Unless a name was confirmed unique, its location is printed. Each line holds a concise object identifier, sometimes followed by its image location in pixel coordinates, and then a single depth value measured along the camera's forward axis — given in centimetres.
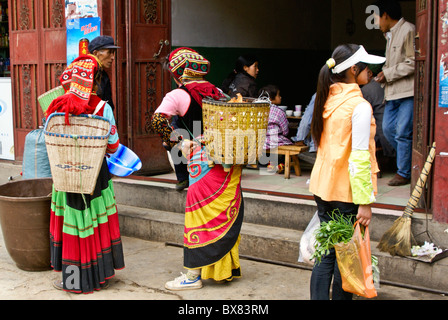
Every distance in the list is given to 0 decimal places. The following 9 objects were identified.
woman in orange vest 342
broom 462
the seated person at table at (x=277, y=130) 698
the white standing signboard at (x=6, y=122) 832
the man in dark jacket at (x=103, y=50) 535
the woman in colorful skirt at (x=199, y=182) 450
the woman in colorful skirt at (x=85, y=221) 436
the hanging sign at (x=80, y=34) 682
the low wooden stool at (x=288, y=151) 684
